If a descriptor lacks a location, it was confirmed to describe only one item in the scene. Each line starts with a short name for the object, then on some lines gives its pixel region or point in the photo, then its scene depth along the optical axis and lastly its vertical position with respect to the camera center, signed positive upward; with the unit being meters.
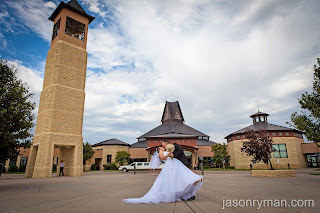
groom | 6.02 -0.16
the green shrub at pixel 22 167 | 30.56 -2.49
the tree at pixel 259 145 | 17.58 +0.37
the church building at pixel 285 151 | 33.02 -0.28
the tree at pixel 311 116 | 12.00 +2.02
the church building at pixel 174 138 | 36.74 +2.19
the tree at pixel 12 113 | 9.16 +1.77
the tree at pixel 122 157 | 35.12 -1.22
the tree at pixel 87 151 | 33.56 -0.13
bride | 5.19 -0.93
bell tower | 18.44 +4.89
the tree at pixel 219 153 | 33.78 -0.58
